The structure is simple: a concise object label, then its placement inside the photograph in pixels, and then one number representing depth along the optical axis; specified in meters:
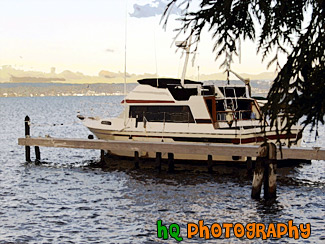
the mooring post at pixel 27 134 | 26.52
